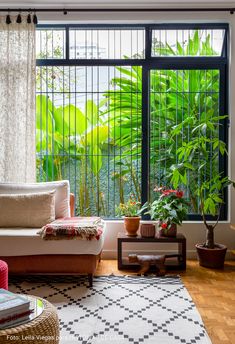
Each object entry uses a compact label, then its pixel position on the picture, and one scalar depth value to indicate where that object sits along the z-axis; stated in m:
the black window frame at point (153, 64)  4.04
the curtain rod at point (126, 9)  3.89
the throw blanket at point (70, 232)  2.89
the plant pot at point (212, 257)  3.59
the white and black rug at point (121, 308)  2.09
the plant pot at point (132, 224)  3.60
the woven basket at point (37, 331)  1.39
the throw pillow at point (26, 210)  3.31
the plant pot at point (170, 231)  3.53
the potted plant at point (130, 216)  3.60
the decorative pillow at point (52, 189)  3.55
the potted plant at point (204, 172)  3.66
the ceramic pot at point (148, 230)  3.52
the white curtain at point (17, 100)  3.90
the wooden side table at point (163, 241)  3.47
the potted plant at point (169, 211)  3.46
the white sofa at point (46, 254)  2.92
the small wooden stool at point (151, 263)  3.40
